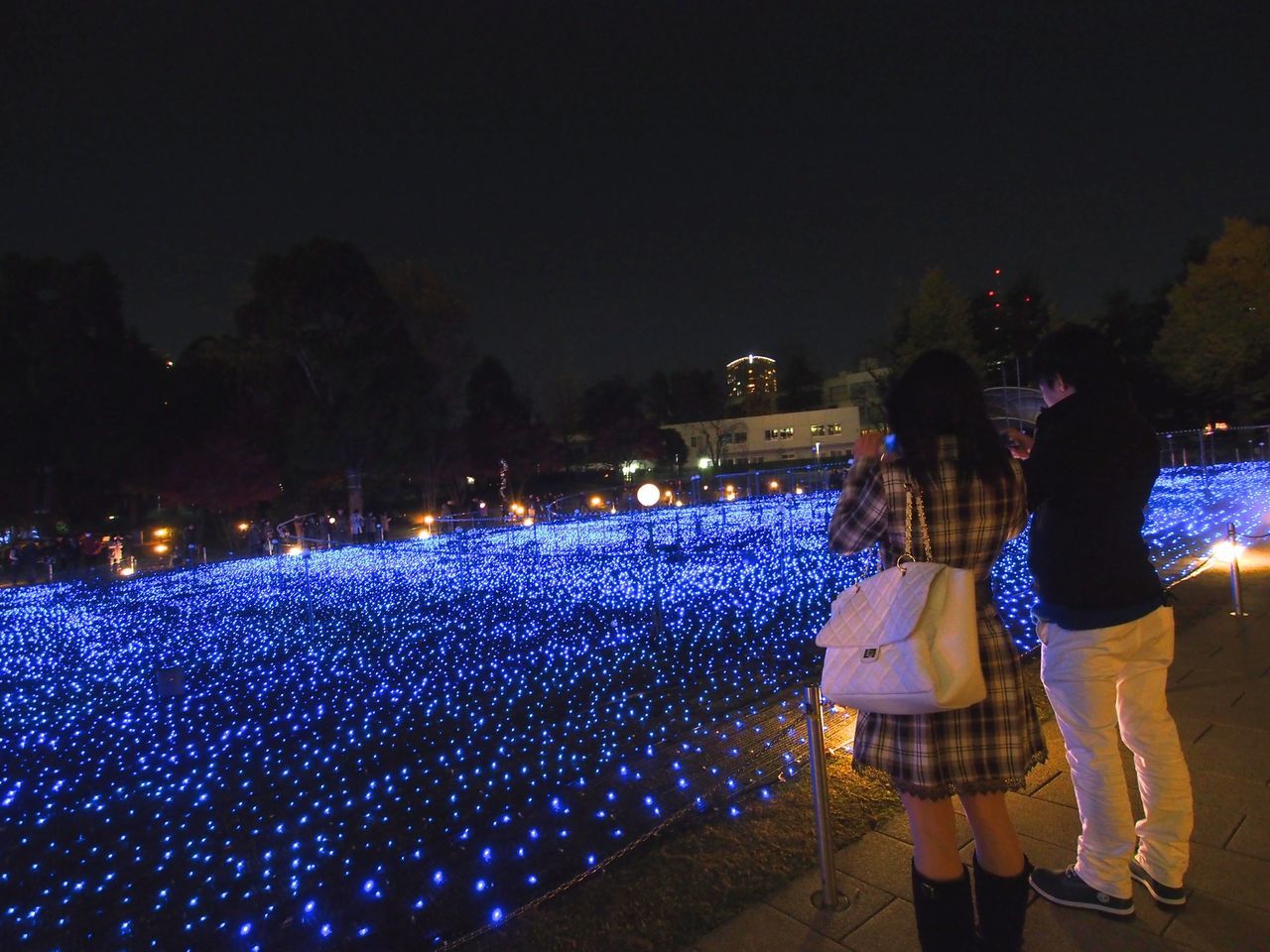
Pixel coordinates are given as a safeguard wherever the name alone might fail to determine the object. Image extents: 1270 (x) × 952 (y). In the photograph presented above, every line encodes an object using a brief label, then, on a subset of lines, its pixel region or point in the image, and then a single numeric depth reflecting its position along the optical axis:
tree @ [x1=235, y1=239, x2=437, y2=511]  27.33
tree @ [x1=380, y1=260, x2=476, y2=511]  32.72
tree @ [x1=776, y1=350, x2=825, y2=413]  62.41
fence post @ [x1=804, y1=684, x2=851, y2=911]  2.33
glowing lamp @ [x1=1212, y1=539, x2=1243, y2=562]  7.75
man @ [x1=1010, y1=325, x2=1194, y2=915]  1.99
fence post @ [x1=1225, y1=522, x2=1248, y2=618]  5.35
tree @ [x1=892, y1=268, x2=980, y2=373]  34.22
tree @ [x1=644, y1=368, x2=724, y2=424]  54.94
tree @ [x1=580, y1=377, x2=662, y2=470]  45.00
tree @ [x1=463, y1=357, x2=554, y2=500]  36.88
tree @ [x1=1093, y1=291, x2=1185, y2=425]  33.31
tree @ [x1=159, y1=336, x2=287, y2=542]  25.41
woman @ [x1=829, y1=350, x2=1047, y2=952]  1.75
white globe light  9.71
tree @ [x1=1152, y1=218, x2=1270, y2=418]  29.75
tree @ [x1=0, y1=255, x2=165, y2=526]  22.92
